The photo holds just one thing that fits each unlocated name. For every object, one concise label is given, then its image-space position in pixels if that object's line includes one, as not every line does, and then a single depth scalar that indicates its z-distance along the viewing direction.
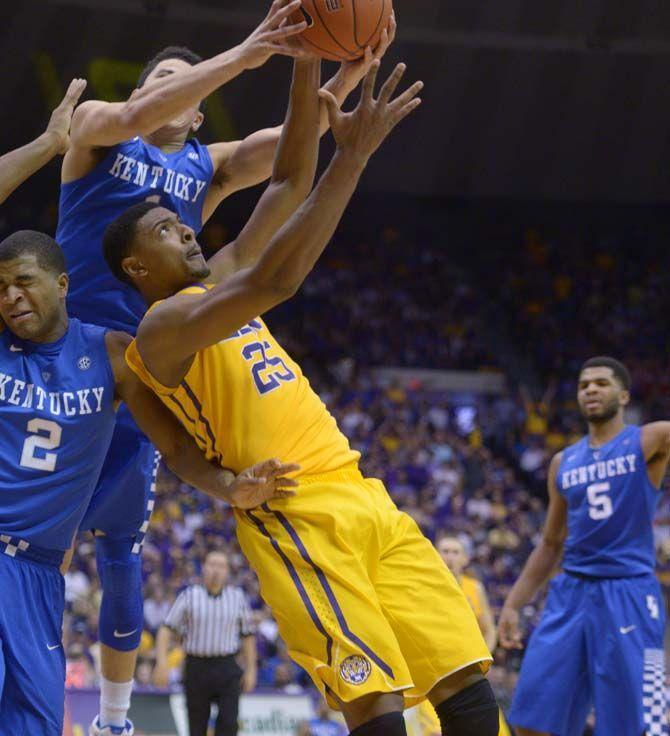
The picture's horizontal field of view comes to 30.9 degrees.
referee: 9.03
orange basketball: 3.87
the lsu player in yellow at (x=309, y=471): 3.42
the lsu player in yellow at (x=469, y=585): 8.79
